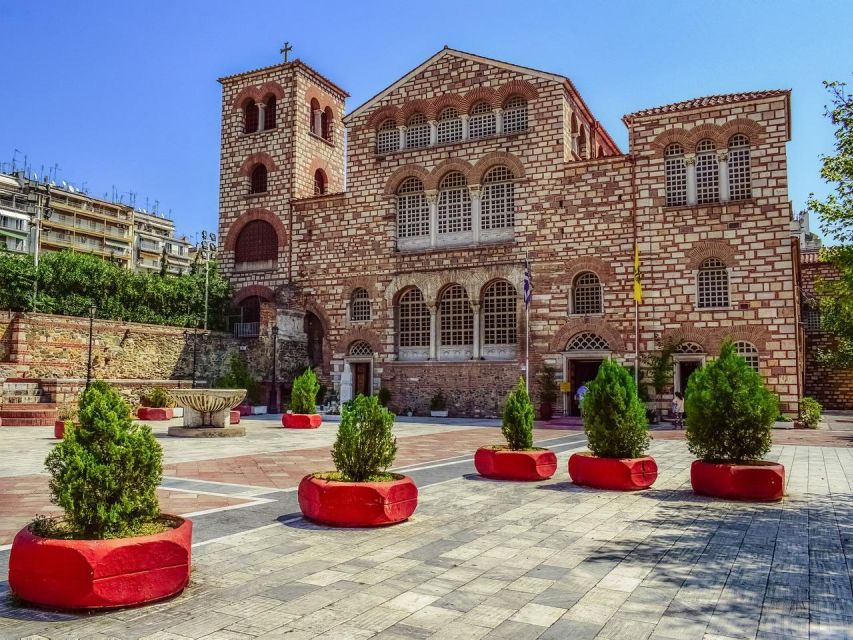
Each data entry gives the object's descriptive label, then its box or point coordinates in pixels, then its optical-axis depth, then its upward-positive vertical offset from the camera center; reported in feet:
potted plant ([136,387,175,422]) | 74.08 -4.50
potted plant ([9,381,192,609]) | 14.78 -3.88
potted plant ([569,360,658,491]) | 30.99 -3.34
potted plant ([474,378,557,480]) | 33.60 -4.51
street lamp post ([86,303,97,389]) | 77.61 +4.29
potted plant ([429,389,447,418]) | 87.10 -5.34
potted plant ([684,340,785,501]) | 28.40 -2.96
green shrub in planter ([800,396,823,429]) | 71.31 -5.22
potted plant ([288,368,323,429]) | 68.74 -4.20
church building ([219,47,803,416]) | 75.66 +17.13
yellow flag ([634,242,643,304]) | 76.02 +8.76
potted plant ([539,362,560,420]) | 81.41 -2.88
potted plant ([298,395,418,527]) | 23.08 -4.14
